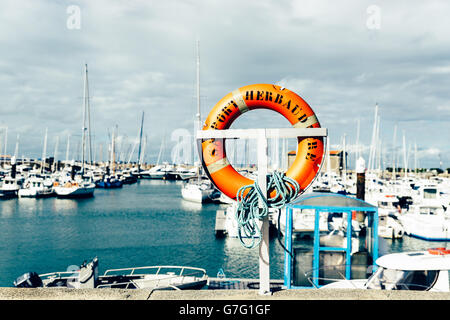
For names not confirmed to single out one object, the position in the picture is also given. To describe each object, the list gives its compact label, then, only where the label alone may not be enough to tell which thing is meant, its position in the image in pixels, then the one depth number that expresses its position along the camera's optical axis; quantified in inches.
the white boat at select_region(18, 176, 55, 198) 1690.5
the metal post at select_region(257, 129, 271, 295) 159.6
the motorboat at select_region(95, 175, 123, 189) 2454.5
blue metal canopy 277.9
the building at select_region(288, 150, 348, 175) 2747.0
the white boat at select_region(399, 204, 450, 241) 823.1
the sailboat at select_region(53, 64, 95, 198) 1699.1
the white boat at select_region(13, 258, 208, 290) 365.2
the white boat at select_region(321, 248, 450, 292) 224.8
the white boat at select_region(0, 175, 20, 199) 1675.7
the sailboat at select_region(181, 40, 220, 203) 1606.8
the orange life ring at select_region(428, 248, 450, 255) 242.8
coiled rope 165.4
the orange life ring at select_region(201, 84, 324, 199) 181.6
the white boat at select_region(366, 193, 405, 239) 845.2
